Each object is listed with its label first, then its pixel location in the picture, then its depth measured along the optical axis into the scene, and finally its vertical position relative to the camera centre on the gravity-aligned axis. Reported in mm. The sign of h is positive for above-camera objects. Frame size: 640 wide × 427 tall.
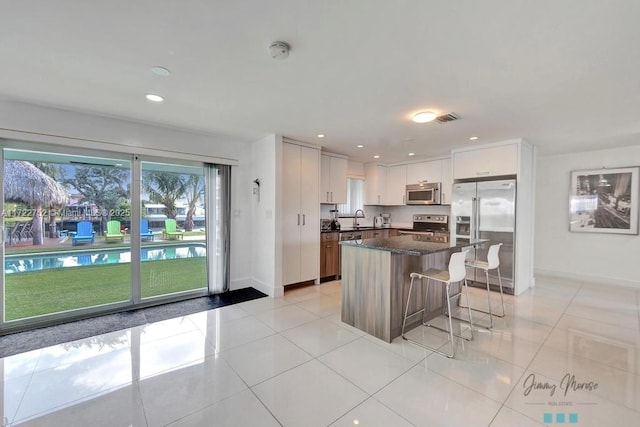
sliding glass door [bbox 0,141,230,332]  3070 -315
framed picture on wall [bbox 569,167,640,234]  4566 +137
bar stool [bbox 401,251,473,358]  2602 -672
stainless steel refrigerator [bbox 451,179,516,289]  4250 -146
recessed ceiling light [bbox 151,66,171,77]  2145 +1119
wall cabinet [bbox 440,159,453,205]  5414 +537
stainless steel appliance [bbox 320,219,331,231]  5555 -323
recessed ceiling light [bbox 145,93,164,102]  2676 +1128
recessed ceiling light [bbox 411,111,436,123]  3055 +1064
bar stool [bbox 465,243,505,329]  3266 -672
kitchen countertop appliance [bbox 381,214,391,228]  6680 -261
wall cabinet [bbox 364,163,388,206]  6207 +574
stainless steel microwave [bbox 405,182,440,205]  5539 +320
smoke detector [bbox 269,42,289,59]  1805 +1089
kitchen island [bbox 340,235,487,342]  2766 -788
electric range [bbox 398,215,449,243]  5351 -415
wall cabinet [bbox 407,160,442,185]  5598 +796
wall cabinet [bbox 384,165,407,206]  6125 +541
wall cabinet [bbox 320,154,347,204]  5211 +586
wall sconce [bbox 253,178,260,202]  4480 +379
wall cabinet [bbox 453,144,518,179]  4227 +784
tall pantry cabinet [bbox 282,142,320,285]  4336 -77
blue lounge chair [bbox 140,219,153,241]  3754 -311
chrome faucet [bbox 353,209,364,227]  6238 -242
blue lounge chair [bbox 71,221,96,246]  3355 -310
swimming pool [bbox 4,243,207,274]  3094 -630
